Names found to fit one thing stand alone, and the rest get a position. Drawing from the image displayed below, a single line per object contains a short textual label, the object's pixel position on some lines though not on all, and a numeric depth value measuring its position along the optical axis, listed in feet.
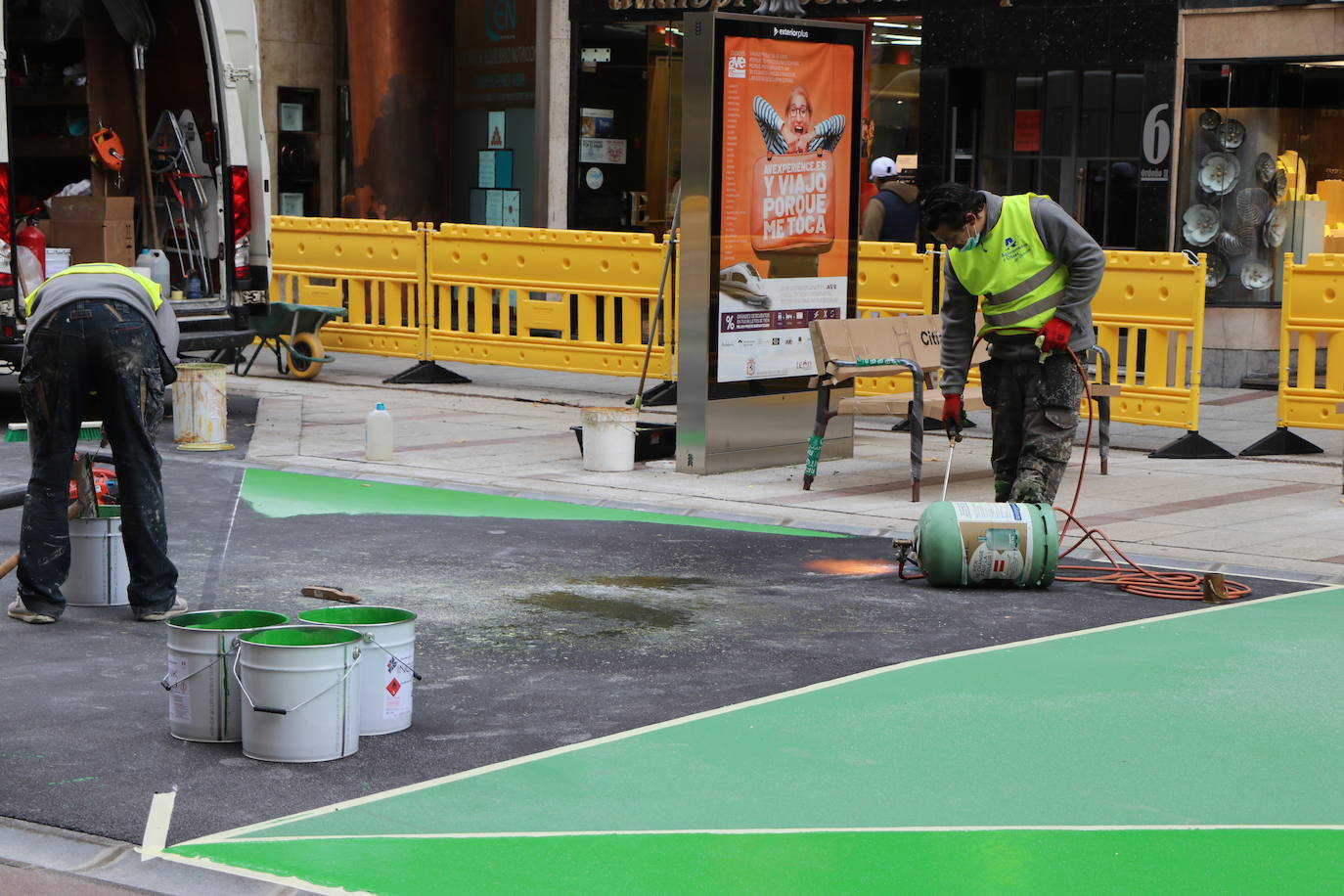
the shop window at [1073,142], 59.06
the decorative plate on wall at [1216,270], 58.03
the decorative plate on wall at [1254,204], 57.62
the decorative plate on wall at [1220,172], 57.52
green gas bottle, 28.25
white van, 47.47
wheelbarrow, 55.47
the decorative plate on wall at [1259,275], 57.82
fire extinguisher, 45.88
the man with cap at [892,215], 53.36
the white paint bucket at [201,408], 42.60
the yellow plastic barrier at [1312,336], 42.86
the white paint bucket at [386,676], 20.17
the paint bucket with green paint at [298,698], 19.19
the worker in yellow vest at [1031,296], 29.89
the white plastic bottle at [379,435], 40.70
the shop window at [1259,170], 56.85
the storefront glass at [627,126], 69.56
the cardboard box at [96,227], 47.75
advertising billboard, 39.14
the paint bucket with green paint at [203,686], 19.89
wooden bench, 38.11
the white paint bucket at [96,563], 26.40
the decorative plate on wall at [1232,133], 57.21
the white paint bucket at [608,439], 39.83
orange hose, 28.53
